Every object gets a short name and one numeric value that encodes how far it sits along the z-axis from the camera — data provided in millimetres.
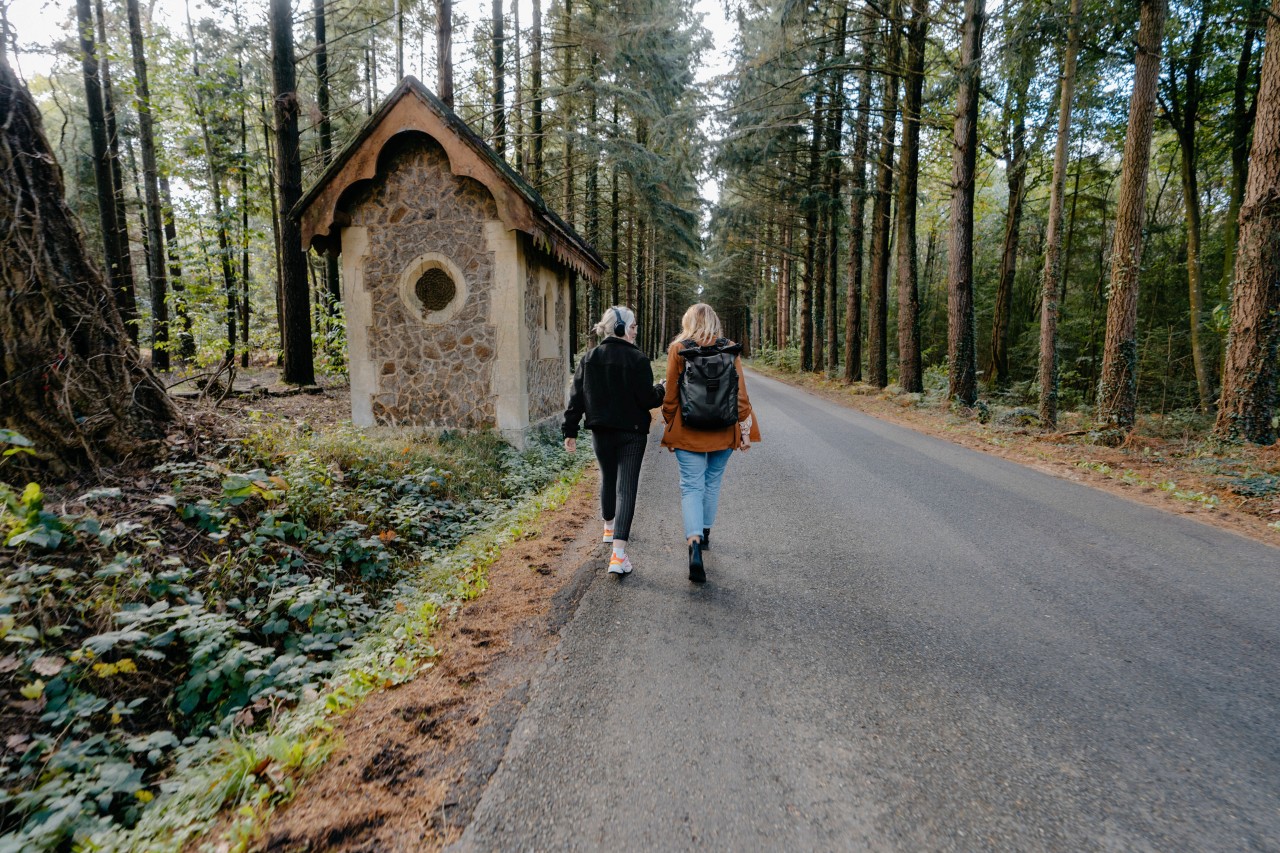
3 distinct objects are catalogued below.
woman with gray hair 4406
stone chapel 8320
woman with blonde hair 4230
